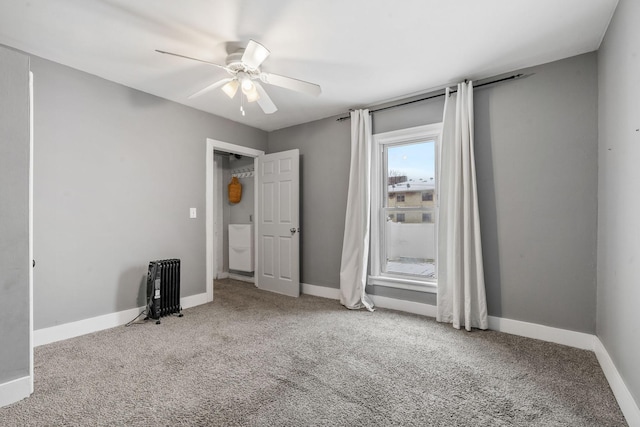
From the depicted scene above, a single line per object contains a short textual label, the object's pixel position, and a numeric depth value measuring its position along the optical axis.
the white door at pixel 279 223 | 4.30
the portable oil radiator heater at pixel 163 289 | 3.21
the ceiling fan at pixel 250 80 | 2.37
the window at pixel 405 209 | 3.52
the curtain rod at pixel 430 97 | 2.86
